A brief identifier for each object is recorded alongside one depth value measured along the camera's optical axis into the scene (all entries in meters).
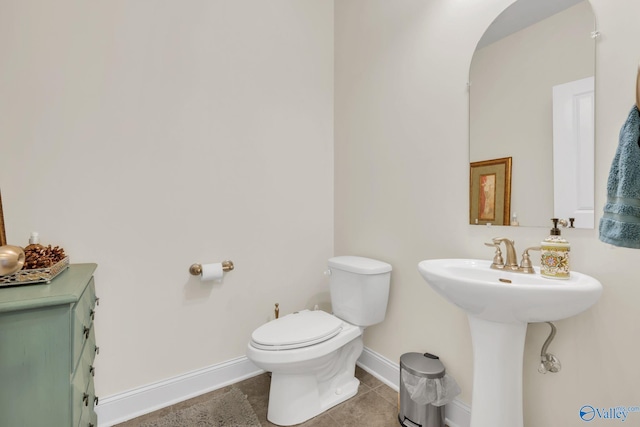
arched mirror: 1.07
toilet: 1.41
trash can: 1.35
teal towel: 0.76
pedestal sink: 0.87
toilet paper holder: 1.69
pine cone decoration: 1.05
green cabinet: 0.82
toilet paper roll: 1.69
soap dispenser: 1.01
